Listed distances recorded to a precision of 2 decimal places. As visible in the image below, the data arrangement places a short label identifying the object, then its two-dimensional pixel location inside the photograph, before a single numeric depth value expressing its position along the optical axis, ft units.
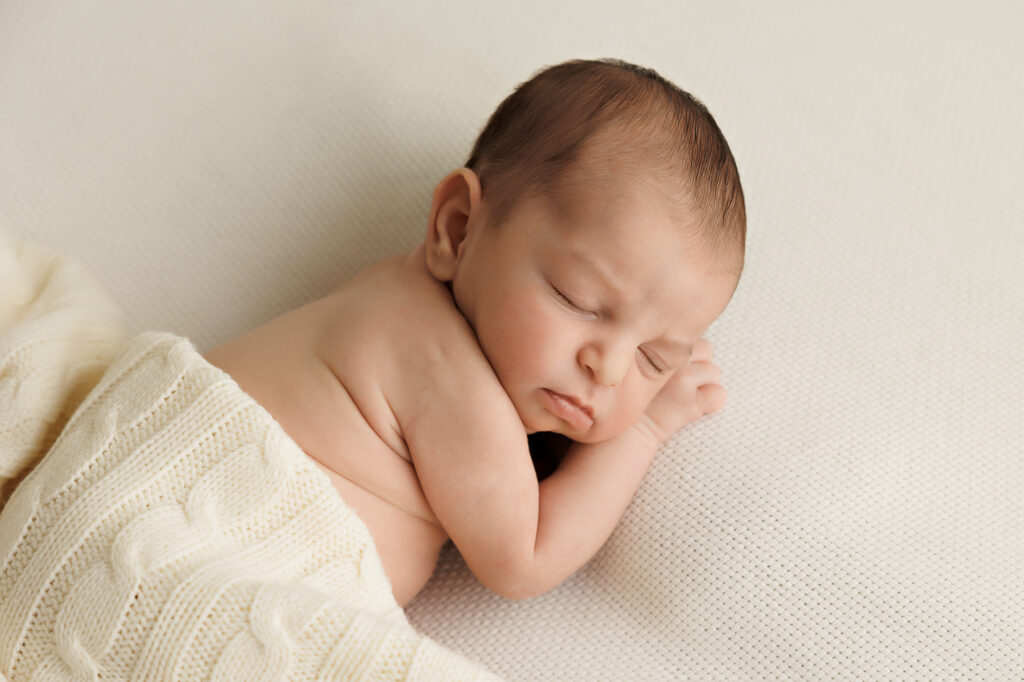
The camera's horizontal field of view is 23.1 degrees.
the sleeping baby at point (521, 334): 2.48
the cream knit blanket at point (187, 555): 2.31
